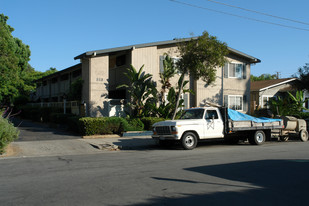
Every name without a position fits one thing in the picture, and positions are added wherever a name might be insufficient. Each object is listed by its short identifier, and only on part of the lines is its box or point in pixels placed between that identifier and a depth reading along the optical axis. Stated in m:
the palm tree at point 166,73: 20.03
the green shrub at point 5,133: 11.02
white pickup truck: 13.02
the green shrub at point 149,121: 18.33
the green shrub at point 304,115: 25.57
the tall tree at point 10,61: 17.83
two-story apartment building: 19.23
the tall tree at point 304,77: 26.10
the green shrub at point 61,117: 20.12
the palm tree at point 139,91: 19.02
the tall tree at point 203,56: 16.88
